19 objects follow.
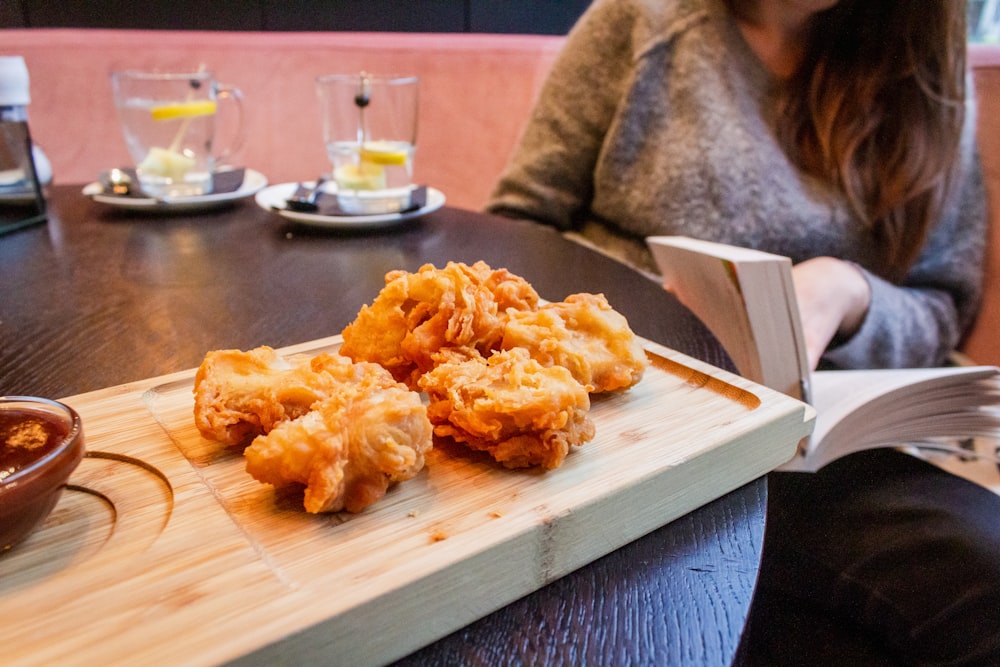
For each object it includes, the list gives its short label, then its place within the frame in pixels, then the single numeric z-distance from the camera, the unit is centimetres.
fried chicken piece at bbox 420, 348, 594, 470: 34
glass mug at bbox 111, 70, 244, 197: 75
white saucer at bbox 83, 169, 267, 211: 73
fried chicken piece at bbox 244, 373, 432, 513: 30
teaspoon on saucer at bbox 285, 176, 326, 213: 72
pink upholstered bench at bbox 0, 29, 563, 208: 102
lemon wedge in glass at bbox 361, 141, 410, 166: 72
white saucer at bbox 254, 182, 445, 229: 69
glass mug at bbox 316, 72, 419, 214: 72
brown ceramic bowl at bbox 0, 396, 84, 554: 25
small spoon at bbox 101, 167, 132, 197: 77
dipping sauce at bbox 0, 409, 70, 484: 28
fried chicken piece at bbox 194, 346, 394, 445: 35
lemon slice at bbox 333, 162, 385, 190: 72
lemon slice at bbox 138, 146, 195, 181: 75
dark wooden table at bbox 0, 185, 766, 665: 27
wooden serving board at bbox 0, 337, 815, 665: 24
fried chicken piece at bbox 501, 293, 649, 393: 40
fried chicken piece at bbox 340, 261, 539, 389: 40
